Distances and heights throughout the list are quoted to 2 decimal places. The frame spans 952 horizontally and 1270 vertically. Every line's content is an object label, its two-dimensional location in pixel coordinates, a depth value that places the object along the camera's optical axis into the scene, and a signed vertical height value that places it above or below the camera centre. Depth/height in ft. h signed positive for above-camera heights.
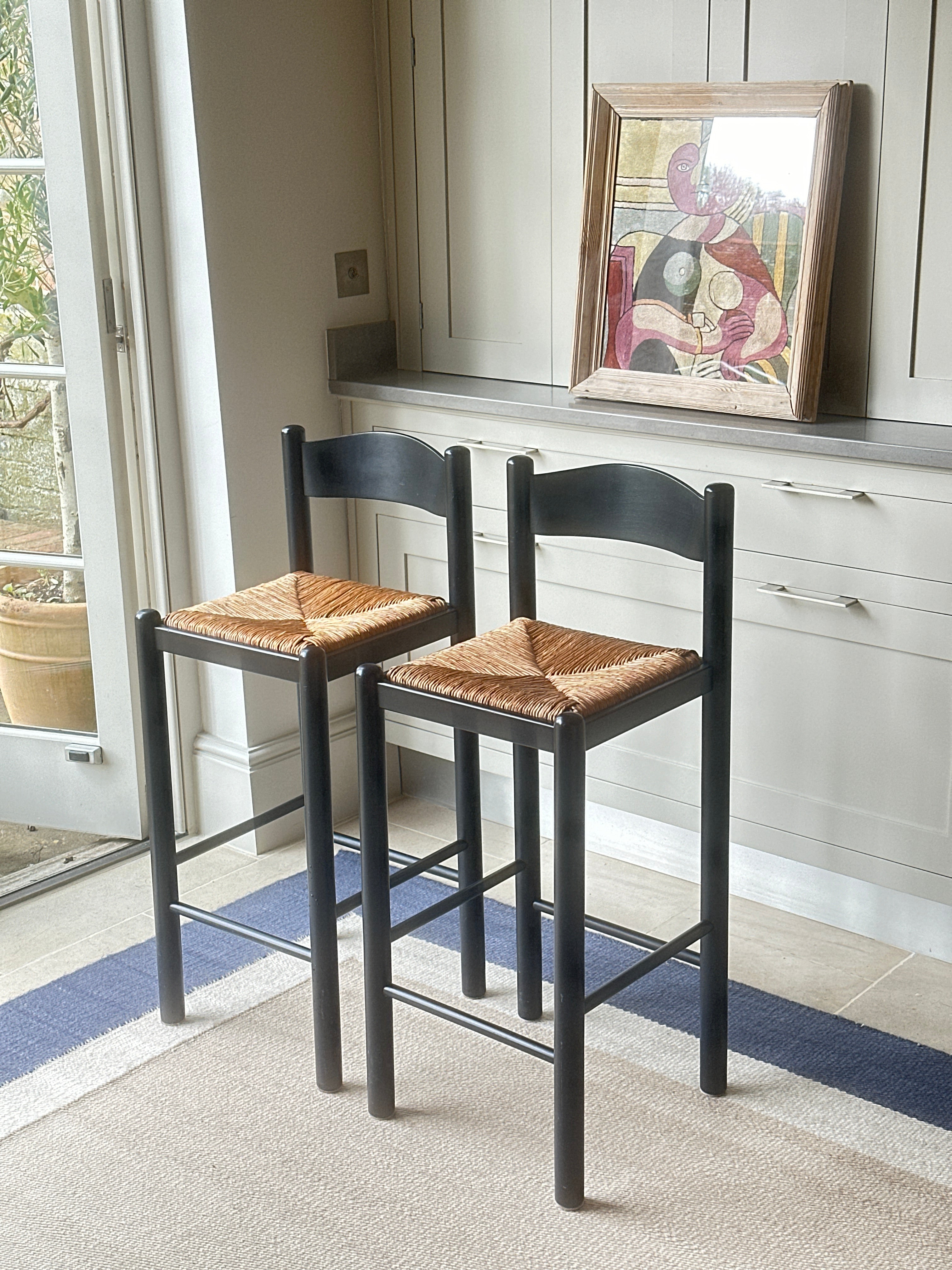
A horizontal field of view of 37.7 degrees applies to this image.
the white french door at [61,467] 9.35 -1.64
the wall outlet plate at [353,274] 10.52 -0.37
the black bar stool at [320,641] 7.45 -2.20
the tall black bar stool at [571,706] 6.50 -2.25
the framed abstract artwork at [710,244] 8.48 -0.18
